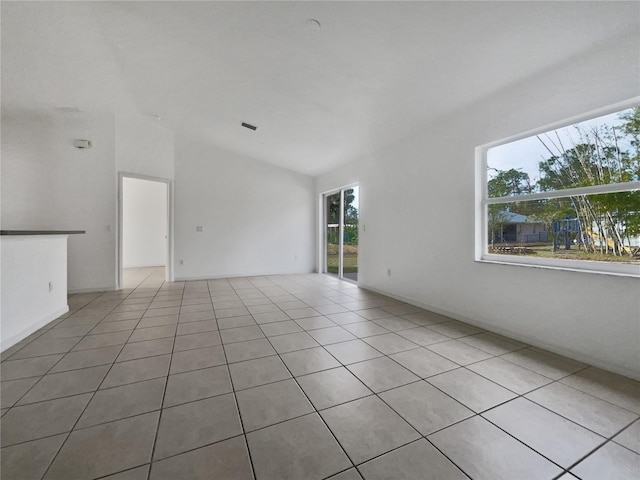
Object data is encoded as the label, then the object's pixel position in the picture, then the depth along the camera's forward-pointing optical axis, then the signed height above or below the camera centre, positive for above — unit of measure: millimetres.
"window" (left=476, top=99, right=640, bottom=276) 2055 +393
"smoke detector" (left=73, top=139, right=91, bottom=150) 4547 +1658
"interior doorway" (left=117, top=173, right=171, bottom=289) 7723 +430
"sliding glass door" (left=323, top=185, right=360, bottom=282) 5621 +193
